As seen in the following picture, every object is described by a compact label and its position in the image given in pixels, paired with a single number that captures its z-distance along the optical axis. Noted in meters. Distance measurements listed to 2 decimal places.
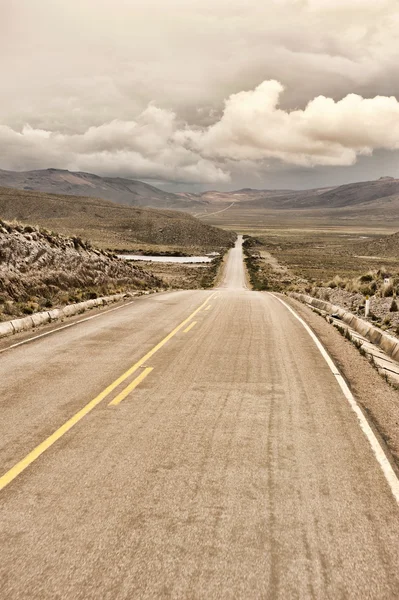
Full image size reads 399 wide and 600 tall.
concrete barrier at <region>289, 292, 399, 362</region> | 12.18
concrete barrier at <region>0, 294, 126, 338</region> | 13.52
